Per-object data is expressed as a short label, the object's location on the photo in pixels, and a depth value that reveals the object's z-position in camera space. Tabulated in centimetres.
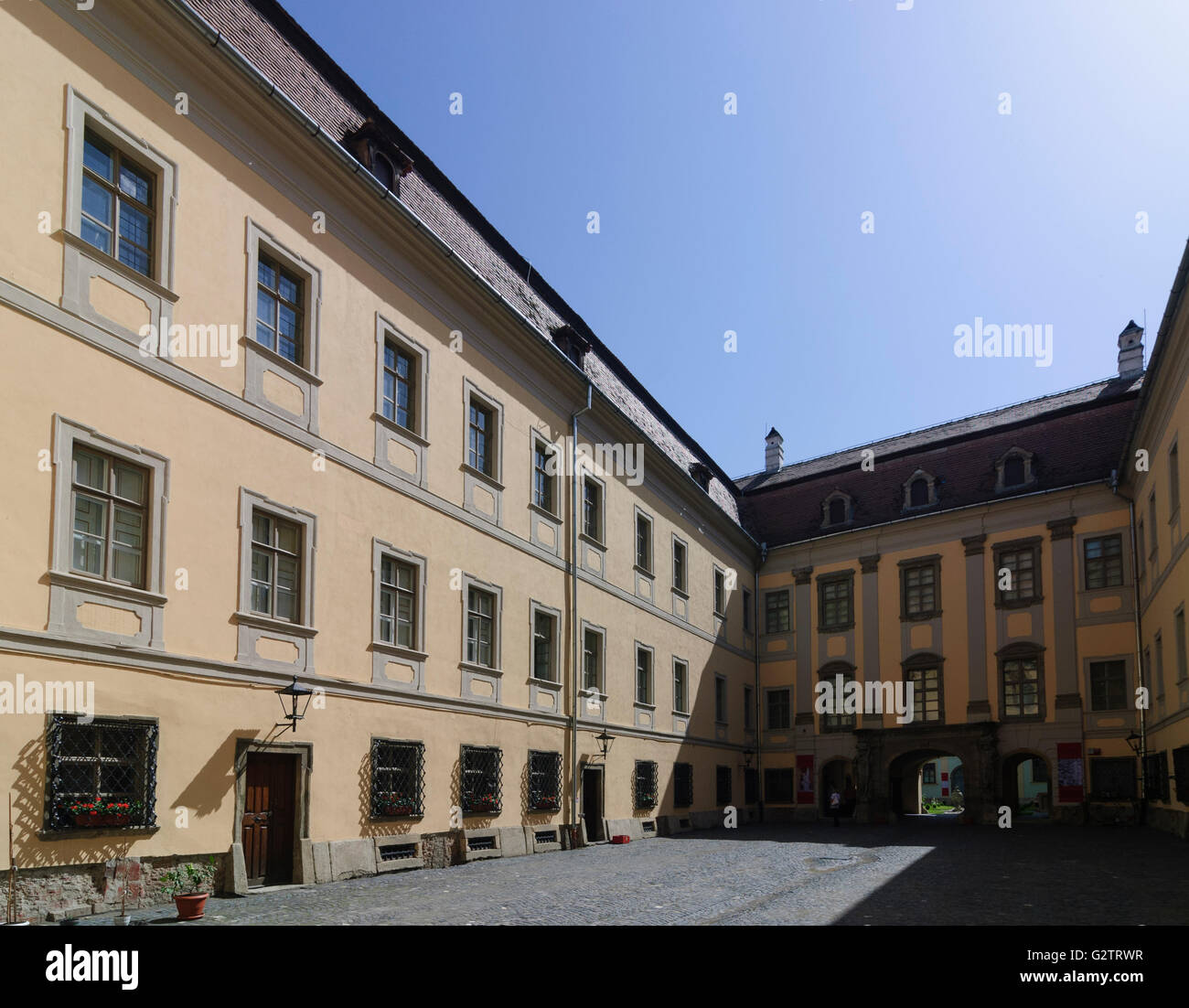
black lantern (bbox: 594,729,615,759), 2391
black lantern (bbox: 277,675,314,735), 1408
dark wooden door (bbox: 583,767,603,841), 2353
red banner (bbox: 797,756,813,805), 3416
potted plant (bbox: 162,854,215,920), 1079
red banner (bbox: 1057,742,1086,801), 2938
